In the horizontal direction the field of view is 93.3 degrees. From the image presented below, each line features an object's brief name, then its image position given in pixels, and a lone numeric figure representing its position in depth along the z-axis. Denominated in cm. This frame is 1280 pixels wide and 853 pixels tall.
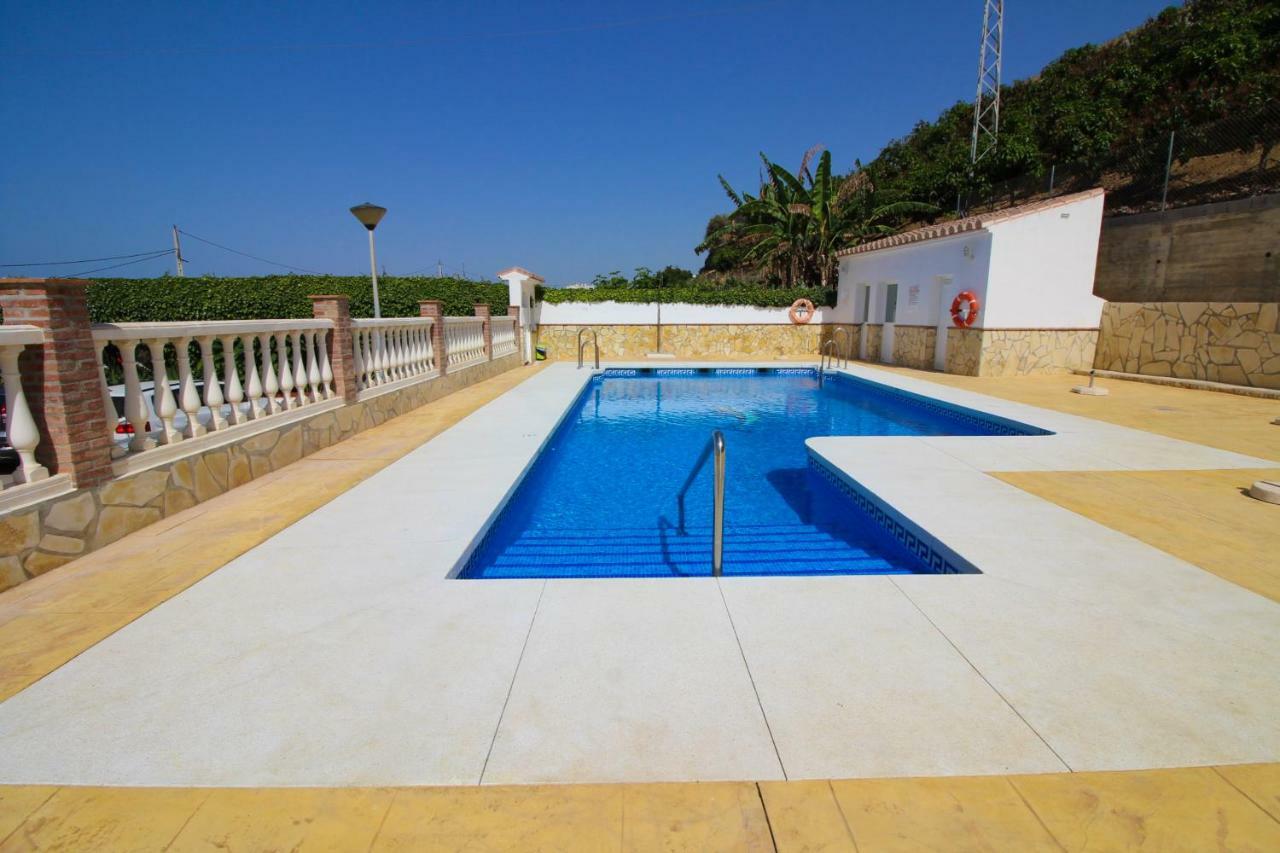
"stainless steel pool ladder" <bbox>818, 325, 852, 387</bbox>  1804
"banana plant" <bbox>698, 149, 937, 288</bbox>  2069
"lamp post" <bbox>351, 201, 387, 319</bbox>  1084
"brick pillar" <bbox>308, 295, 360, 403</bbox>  691
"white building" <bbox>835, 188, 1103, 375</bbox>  1289
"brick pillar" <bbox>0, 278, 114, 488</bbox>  341
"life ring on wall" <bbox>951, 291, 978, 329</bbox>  1336
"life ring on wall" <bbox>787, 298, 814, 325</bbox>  2062
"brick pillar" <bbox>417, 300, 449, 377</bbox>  1038
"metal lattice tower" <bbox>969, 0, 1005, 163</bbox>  2305
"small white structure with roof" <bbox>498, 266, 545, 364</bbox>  1772
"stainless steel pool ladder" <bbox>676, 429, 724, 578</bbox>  359
